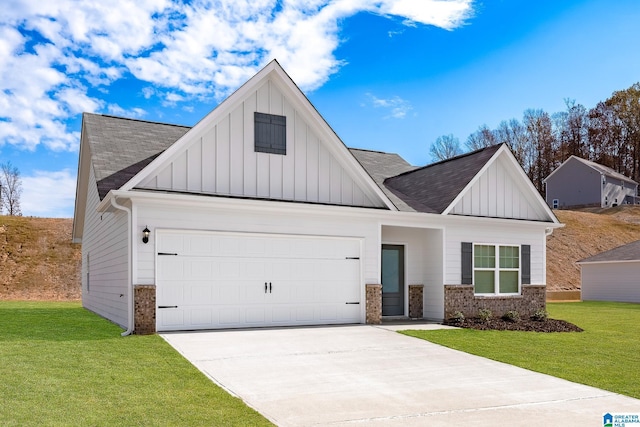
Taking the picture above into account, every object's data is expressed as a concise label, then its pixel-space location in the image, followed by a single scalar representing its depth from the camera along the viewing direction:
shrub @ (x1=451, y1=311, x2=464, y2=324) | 14.86
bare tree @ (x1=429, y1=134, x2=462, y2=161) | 60.69
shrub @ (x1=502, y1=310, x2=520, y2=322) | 15.52
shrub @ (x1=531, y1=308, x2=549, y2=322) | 16.15
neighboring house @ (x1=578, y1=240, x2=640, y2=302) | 28.67
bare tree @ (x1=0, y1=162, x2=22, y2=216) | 52.78
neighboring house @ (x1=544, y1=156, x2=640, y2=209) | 55.34
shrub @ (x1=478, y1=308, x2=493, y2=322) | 15.16
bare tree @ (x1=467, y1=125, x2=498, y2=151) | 64.69
